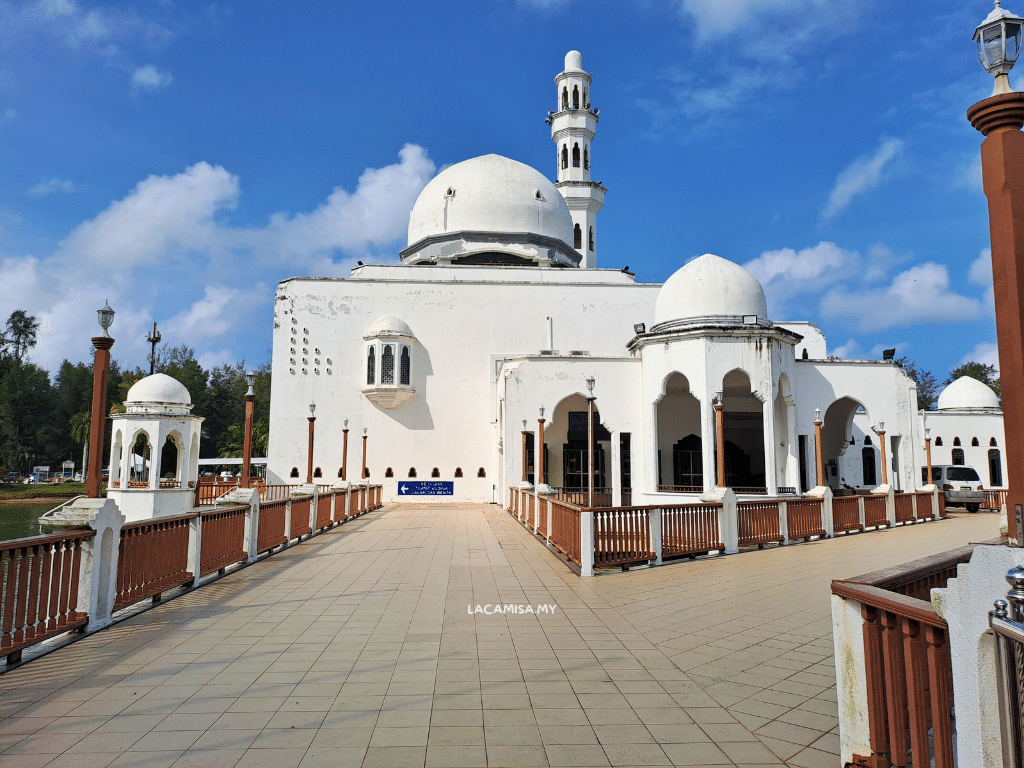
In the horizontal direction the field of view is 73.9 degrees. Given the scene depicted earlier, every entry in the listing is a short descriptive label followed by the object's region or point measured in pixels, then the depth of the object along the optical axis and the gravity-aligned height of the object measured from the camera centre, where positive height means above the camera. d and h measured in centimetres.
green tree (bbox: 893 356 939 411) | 5762 +648
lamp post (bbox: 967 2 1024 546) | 296 +118
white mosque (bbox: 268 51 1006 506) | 2148 +315
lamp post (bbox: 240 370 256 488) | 1784 +91
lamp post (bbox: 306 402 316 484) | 2366 +12
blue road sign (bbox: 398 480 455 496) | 2827 -106
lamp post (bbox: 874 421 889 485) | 2112 +73
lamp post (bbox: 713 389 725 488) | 1754 +71
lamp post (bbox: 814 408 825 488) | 2034 +24
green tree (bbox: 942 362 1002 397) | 5544 +758
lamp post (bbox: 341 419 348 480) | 2547 +20
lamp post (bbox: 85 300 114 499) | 844 +84
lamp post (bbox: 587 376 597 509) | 1399 +66
